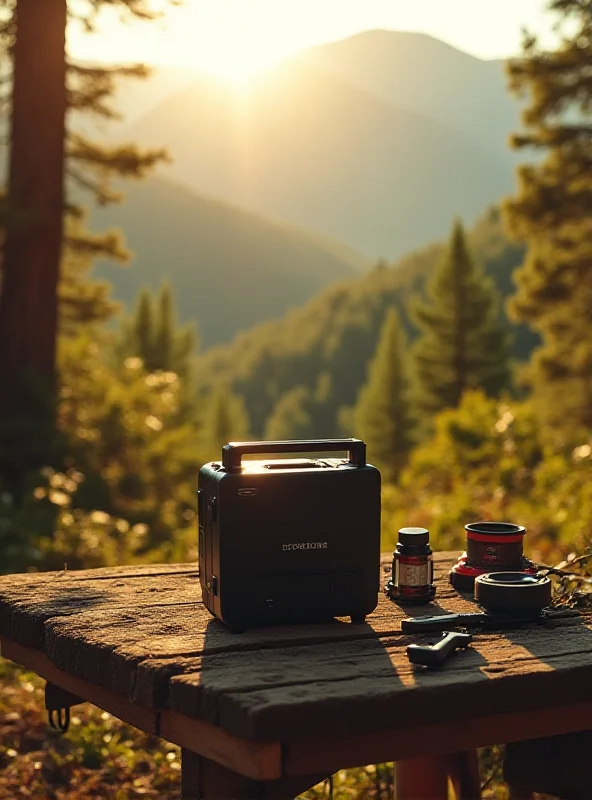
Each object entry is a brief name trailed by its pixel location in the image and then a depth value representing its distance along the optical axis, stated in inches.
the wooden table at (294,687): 96.7
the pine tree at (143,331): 2155.5
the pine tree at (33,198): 445.7
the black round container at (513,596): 128.0
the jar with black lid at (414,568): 139.1
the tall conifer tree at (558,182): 613.6
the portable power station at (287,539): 120.5
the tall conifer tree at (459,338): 1813.5
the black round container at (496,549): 147.6
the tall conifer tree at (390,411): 2373.3
